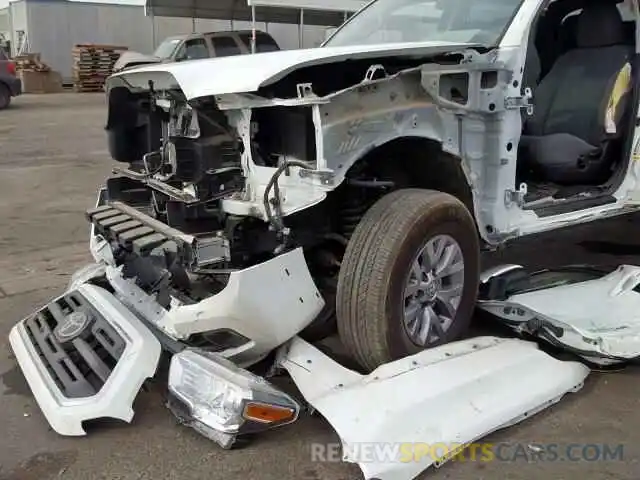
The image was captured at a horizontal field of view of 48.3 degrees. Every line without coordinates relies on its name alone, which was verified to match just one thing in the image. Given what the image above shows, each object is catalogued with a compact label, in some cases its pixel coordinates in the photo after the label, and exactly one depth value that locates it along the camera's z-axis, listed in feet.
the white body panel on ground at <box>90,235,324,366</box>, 9.70
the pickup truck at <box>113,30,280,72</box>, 52.42
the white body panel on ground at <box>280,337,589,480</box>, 8.77
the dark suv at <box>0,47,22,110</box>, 59.88
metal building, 98.89
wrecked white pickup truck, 9.57
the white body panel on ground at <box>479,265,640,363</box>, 11.03
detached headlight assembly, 9.10
